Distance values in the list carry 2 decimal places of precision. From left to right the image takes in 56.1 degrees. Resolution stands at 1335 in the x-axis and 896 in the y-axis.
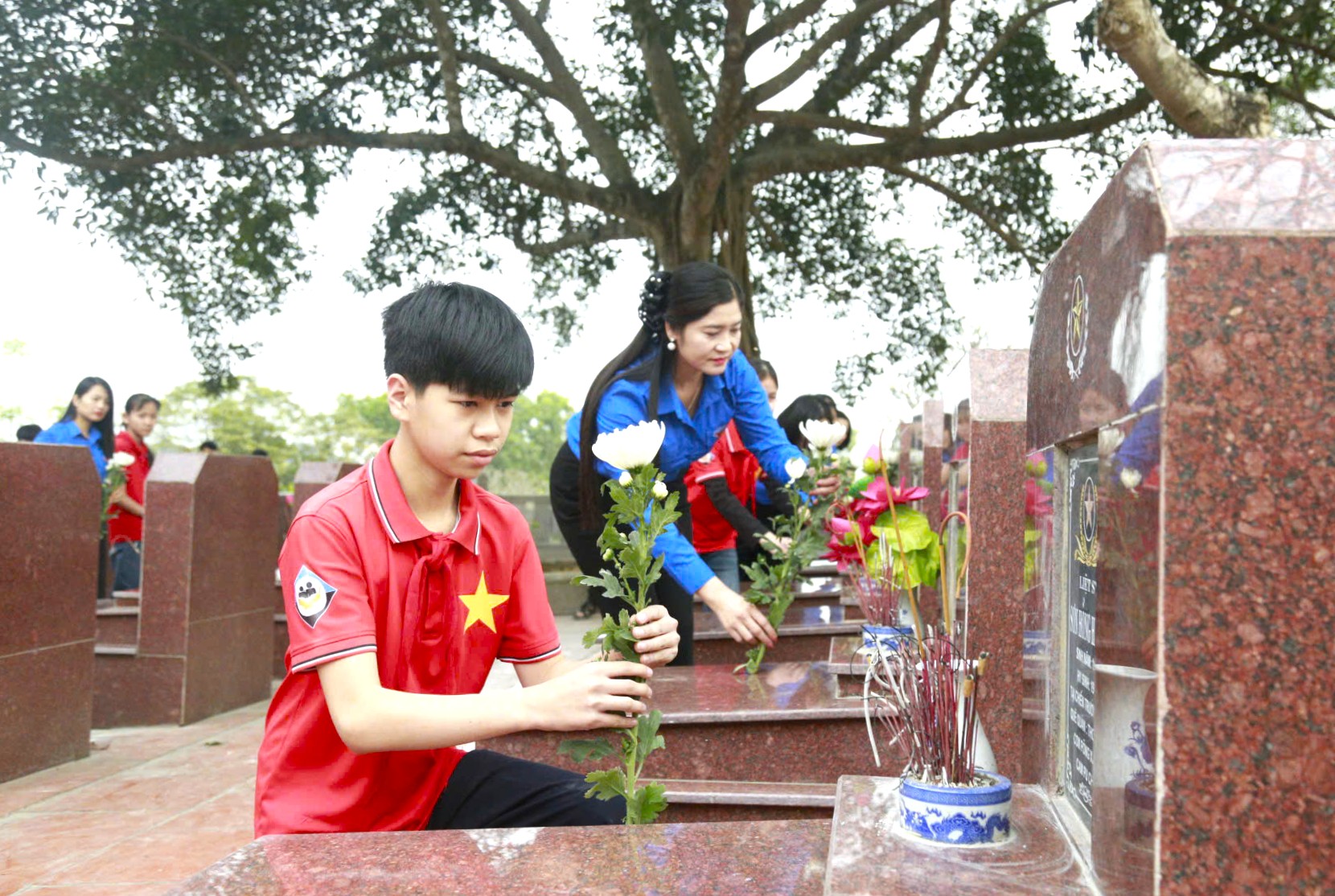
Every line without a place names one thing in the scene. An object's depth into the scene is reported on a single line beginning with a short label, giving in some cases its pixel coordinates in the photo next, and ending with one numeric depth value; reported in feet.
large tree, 28.19
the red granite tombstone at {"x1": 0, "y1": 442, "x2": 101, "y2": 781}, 16.12
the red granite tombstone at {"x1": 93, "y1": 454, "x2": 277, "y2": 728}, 20.42
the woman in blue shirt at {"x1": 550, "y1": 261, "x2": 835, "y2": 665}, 11.75
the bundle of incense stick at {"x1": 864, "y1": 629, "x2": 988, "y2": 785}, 5.73
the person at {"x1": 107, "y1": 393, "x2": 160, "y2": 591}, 27.99
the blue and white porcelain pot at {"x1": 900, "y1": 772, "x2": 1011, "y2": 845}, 5.44
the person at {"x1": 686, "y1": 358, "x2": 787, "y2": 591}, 17.53
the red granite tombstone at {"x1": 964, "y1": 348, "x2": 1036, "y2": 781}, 9.06
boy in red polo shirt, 6.44
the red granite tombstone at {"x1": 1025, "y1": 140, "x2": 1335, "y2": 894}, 4.12
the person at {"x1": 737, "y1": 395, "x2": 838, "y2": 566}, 22.16
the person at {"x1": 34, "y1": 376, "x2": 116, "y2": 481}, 25.02
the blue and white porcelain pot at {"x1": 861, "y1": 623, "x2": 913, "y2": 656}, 6.45
